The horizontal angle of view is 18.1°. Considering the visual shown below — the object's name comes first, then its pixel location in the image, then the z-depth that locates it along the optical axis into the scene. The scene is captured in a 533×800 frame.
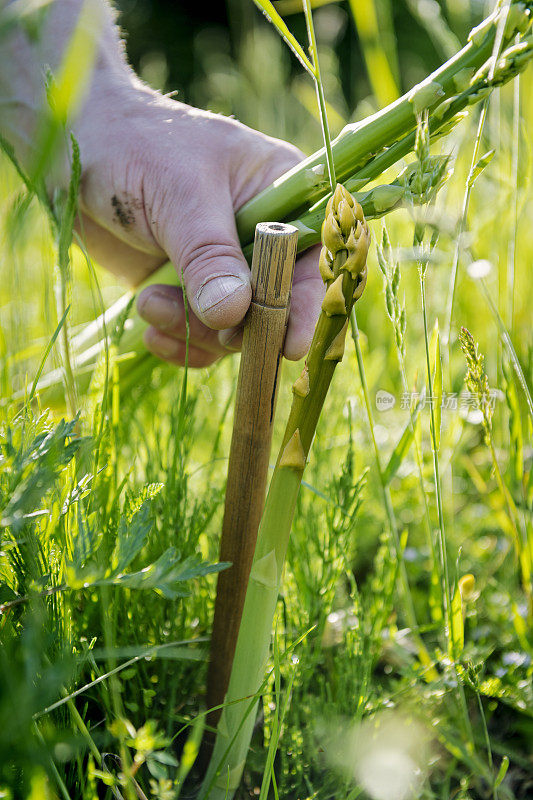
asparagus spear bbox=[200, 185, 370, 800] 0.51
